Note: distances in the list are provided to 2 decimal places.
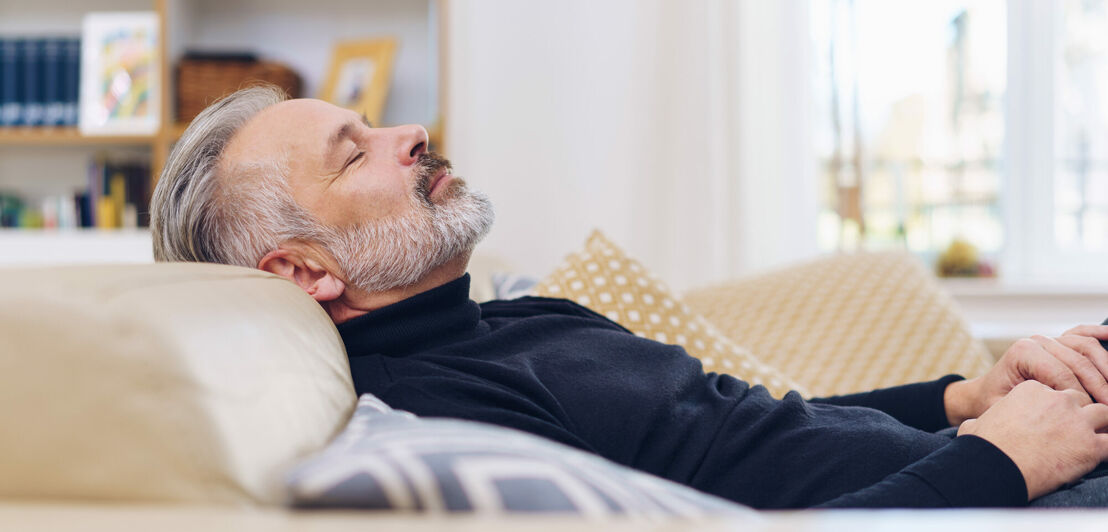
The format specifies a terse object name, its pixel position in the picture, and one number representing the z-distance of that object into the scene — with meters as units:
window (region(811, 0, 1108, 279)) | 2.99
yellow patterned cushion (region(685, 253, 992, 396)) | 1.54
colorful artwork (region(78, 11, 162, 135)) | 2.95
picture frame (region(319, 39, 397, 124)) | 2.94
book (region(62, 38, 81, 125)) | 3.00
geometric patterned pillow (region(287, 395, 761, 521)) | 0.47
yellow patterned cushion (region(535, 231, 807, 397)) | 1.32
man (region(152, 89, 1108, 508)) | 0.83
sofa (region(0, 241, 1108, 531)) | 0.40
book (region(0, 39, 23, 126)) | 2.98
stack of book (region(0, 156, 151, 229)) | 3.04
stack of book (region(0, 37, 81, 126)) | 2.98
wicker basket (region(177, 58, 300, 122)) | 2.84
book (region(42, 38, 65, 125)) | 2.99
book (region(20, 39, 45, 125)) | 2.99
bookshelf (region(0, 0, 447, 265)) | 3.15
